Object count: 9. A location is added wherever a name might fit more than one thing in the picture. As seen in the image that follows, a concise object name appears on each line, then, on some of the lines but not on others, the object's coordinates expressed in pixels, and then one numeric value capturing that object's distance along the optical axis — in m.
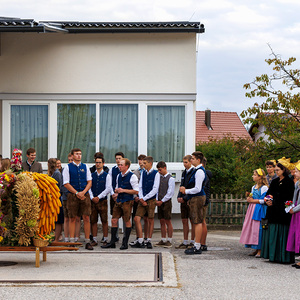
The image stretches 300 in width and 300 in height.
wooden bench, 9.34
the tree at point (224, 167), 22.03
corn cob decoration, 9.57
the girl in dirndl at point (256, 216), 11.45
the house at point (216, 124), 49.41
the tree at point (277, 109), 16.27
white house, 15.45
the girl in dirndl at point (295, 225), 10.20
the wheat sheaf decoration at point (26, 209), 9.27
